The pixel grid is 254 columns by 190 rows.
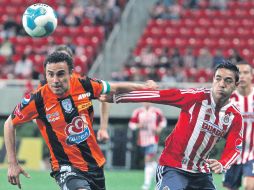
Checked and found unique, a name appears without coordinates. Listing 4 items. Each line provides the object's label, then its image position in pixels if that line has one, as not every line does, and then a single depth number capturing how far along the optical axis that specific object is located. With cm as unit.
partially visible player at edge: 2023
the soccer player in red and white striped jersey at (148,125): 3419
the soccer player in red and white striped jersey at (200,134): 1512
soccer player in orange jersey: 1457
